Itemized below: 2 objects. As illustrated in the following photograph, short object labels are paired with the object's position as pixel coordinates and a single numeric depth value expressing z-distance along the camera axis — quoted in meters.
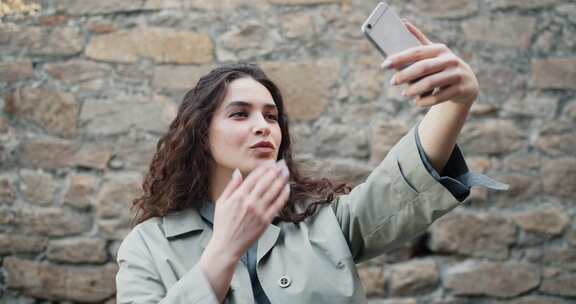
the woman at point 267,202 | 1.28
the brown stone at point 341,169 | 2.72
